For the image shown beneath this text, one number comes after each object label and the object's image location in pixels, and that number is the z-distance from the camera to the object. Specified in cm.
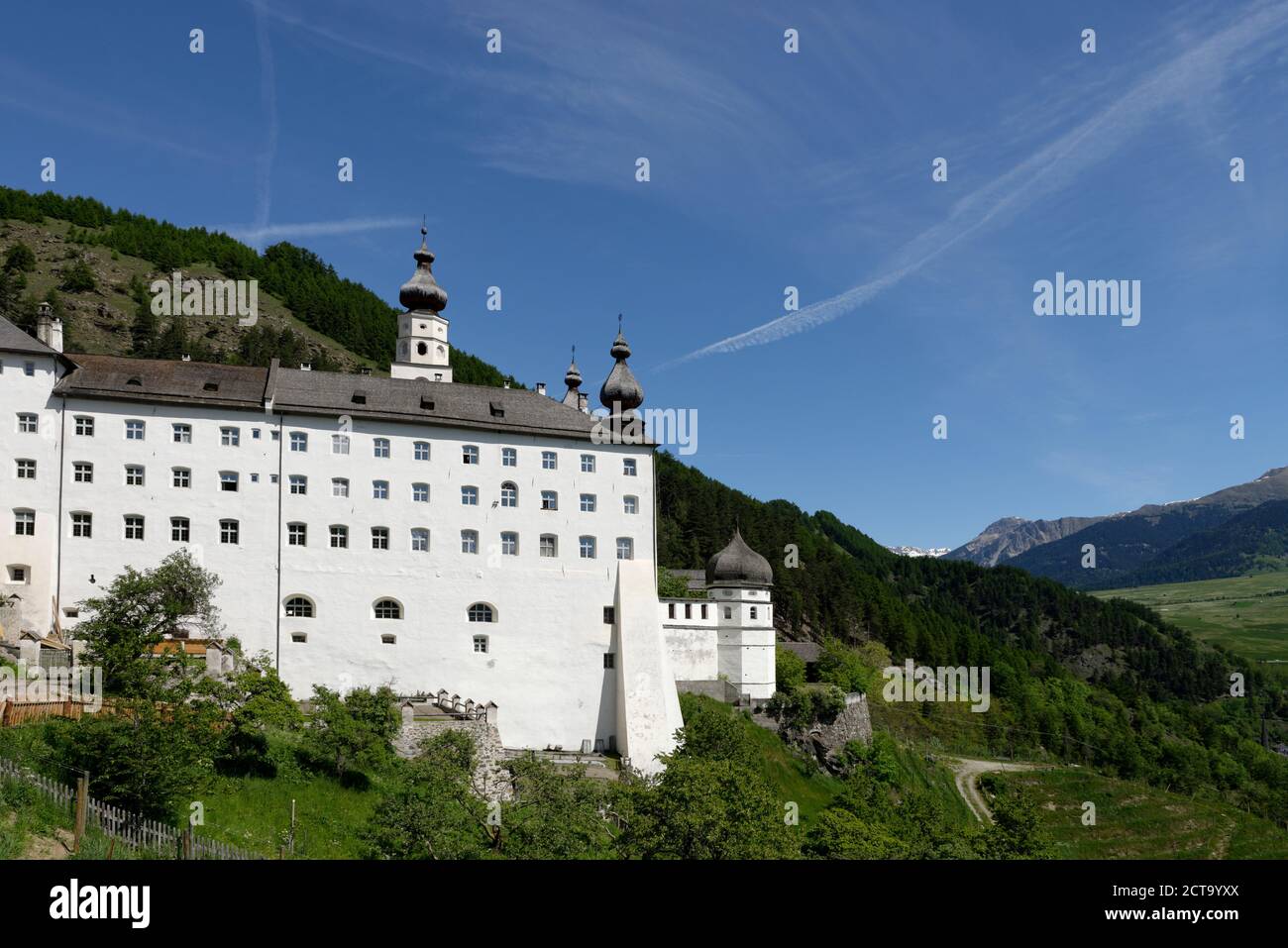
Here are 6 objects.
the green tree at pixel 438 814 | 2503
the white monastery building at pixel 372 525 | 4516
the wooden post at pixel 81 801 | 2186
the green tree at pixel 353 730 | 3531
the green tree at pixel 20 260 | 13601
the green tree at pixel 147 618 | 3403
